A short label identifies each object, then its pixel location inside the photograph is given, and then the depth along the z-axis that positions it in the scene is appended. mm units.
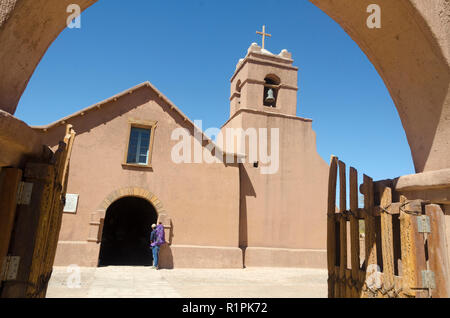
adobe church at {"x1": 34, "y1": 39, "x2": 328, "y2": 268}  12289
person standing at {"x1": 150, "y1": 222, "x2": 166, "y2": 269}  11930
